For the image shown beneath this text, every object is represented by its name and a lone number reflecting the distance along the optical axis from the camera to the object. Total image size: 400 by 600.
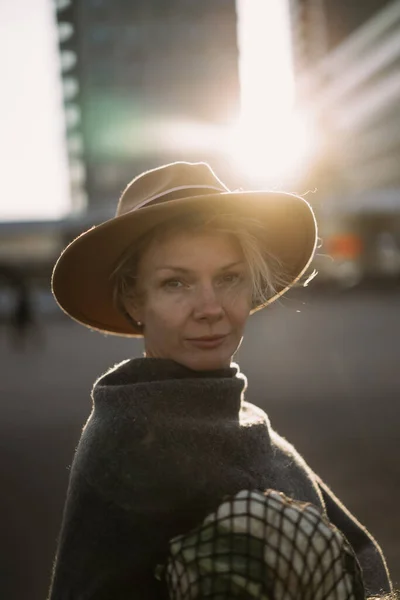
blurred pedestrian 17.68
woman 1.50
